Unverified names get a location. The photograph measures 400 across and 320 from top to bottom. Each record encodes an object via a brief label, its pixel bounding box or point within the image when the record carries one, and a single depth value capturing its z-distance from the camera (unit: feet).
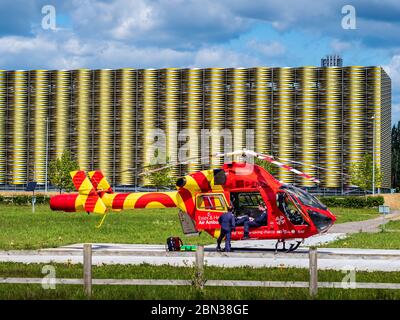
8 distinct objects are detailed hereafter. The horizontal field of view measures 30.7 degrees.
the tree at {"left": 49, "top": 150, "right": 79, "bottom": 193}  376.58
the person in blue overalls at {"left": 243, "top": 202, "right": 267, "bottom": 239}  84.61
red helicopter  83.92
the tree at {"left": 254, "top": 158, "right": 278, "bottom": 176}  332.12
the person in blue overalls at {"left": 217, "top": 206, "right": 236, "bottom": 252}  84.64
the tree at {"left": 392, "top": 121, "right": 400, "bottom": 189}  520.83
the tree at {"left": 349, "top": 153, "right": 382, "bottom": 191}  344.28
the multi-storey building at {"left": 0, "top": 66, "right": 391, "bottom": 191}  382.83
